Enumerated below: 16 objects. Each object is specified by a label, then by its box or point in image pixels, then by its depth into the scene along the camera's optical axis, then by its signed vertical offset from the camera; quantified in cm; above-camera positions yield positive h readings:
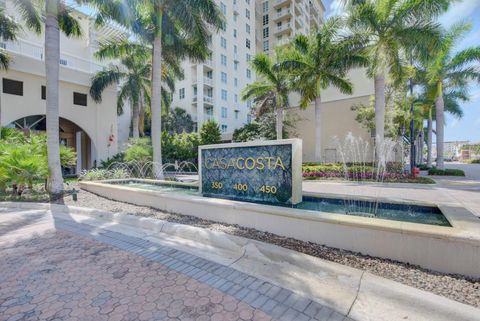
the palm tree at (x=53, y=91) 965 +287
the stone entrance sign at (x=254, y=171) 609 -27
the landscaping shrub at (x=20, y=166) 873 -9
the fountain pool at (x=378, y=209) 519 -121
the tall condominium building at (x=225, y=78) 3684 +1309
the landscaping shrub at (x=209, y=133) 2780 +320
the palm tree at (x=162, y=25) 1248 +759
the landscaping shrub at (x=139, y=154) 1504 +51
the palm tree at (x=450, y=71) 1633 +641
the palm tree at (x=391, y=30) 1320 +729
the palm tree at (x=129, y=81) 2005 +708
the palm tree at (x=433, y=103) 2131 +552
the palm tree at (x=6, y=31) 1402 +765
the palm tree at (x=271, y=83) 2030 +667
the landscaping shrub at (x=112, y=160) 1940 +19
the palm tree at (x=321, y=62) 1672 +697
